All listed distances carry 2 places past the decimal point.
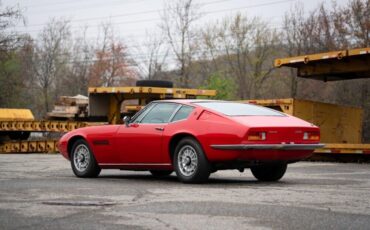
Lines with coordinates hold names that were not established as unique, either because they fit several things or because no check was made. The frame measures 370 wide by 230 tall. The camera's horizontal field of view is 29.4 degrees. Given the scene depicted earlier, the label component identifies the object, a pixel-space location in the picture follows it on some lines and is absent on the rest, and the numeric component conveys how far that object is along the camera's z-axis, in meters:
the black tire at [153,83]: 26.45
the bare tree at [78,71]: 63.97
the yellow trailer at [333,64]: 18.96
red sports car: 9.73
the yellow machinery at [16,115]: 29.74
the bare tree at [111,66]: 65.50
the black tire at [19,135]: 30.70
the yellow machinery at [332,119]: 18.84
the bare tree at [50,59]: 62.25
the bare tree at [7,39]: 40.28
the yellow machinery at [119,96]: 25.48
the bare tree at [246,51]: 47.00
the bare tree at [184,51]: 50.00
